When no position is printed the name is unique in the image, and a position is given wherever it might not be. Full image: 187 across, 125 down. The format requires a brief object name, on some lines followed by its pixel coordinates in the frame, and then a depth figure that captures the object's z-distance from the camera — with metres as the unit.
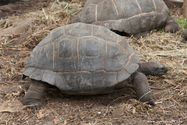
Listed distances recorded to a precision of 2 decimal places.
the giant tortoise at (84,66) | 6.82
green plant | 13.55
